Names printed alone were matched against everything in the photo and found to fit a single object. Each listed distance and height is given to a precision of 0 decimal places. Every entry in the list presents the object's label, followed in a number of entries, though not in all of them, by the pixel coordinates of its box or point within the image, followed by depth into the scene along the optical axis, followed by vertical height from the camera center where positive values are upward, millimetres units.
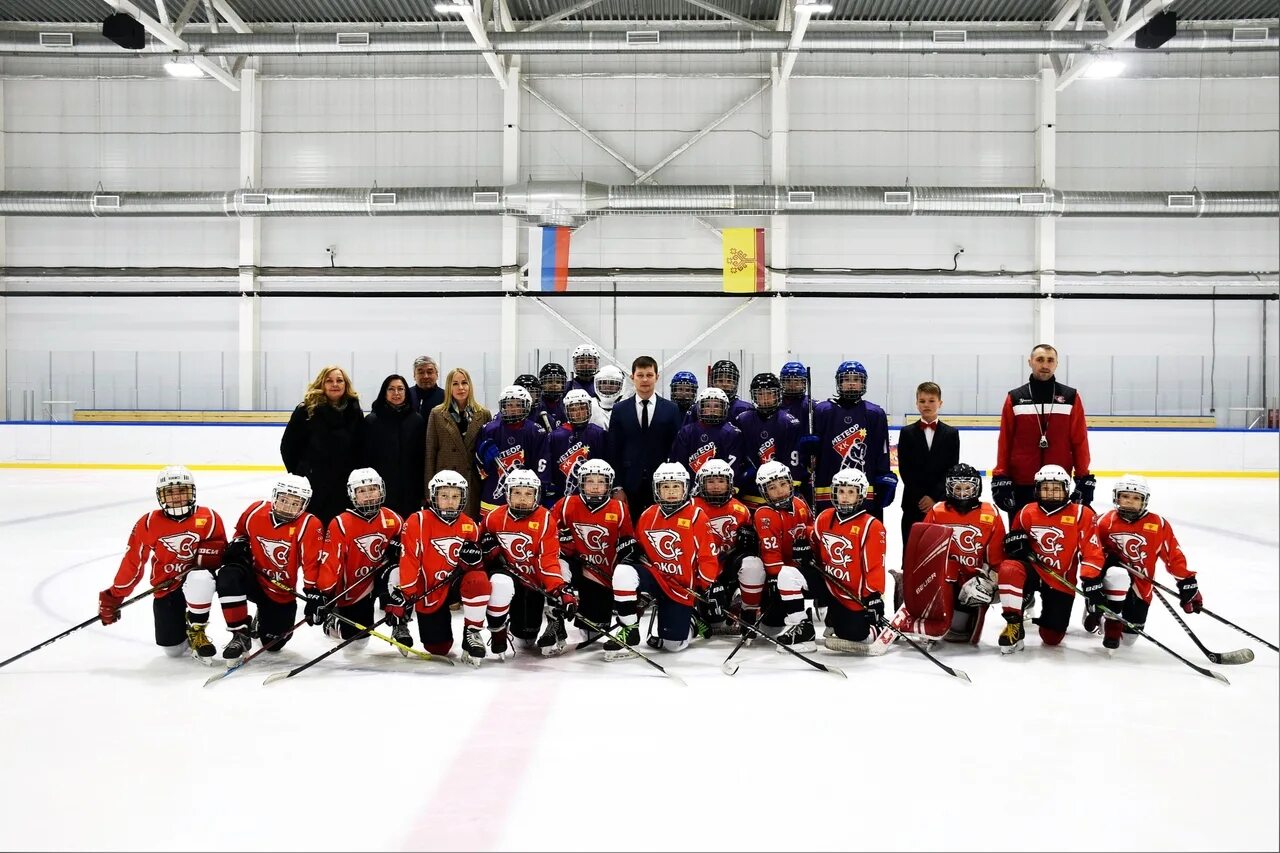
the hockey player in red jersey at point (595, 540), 4309 -607
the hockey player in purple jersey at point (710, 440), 4781 -126
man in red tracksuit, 4668 -101
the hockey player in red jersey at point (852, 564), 4039 -665
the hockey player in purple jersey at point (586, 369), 5641 +296
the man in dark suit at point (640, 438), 4863 -121
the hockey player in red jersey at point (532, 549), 4055 -609
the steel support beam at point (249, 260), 15883 +2714
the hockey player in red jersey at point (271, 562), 3926 -665
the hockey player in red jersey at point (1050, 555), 4055 -626
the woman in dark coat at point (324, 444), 4676 -157
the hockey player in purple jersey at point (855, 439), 4741 -117
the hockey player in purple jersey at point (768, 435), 4793 -98
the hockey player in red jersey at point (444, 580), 3896 -723
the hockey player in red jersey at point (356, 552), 4039 -626
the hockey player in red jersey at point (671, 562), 4117 -677
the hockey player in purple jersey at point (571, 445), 4734 -157
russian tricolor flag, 15211 +2665
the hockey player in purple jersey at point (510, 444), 4684 -152
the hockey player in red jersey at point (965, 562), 4184 -676
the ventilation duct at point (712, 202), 14891 +3592
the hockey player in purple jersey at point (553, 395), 5336 +125
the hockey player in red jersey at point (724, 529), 4246 -539
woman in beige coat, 4812 -109
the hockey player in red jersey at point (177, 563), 3883 -659
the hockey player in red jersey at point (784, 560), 4105 -673
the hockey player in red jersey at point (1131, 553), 4055 -610
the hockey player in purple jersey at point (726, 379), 5266 +221
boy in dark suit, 4852 -190
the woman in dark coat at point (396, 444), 4785 -158
